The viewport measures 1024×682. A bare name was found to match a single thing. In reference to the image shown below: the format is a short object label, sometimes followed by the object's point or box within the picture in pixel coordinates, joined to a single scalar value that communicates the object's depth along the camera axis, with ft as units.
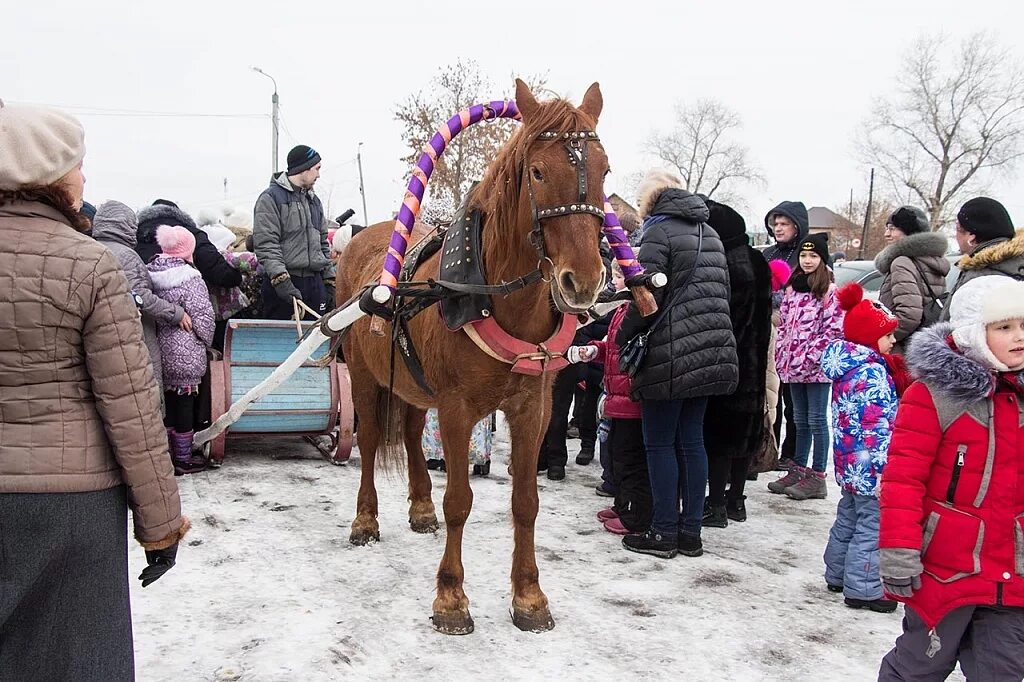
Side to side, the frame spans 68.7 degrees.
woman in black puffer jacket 13.83
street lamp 88.89
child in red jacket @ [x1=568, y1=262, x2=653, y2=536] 15.53
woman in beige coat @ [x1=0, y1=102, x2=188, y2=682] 6.00
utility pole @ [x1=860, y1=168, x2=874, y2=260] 132.05
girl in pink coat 18.03
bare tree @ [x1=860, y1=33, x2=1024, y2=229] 121.08
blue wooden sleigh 19.47
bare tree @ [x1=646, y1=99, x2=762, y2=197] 159.94
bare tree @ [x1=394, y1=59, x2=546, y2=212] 77.20
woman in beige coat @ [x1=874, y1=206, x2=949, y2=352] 16.17
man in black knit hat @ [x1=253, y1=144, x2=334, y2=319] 20.24
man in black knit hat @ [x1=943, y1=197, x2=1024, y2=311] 12.73
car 40.52
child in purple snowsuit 18.72
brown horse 9.23
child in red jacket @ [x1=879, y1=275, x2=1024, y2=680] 7.52
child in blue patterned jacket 12.03
